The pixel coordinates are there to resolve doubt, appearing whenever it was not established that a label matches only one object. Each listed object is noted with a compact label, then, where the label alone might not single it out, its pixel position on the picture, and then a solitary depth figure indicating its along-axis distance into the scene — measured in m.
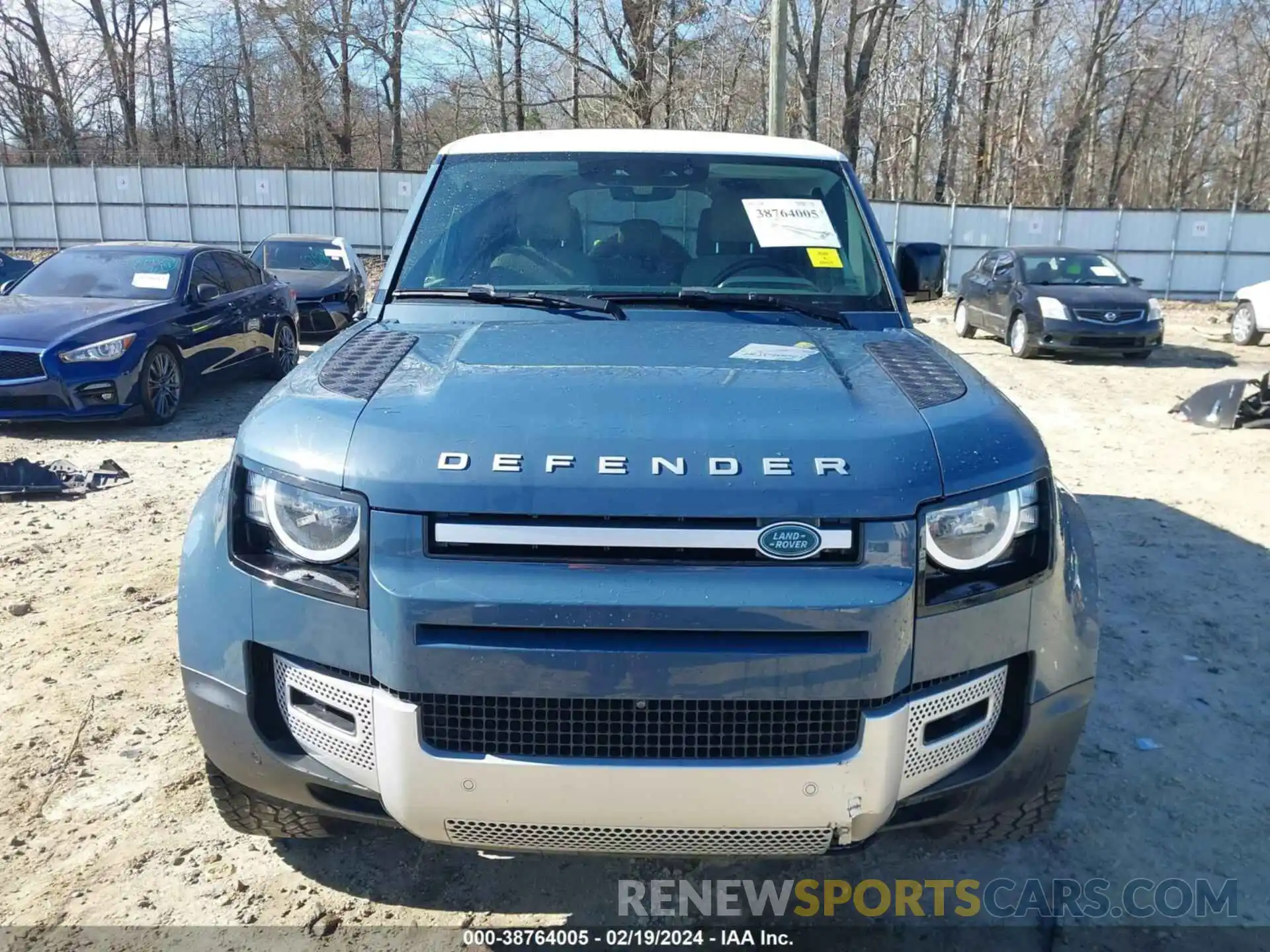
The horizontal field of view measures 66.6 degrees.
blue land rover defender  1.95
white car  15.09
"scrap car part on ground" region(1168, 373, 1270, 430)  9.15
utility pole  13.64
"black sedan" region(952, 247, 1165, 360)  13.32
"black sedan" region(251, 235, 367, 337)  13.45
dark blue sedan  7.90
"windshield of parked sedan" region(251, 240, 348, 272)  14.59
